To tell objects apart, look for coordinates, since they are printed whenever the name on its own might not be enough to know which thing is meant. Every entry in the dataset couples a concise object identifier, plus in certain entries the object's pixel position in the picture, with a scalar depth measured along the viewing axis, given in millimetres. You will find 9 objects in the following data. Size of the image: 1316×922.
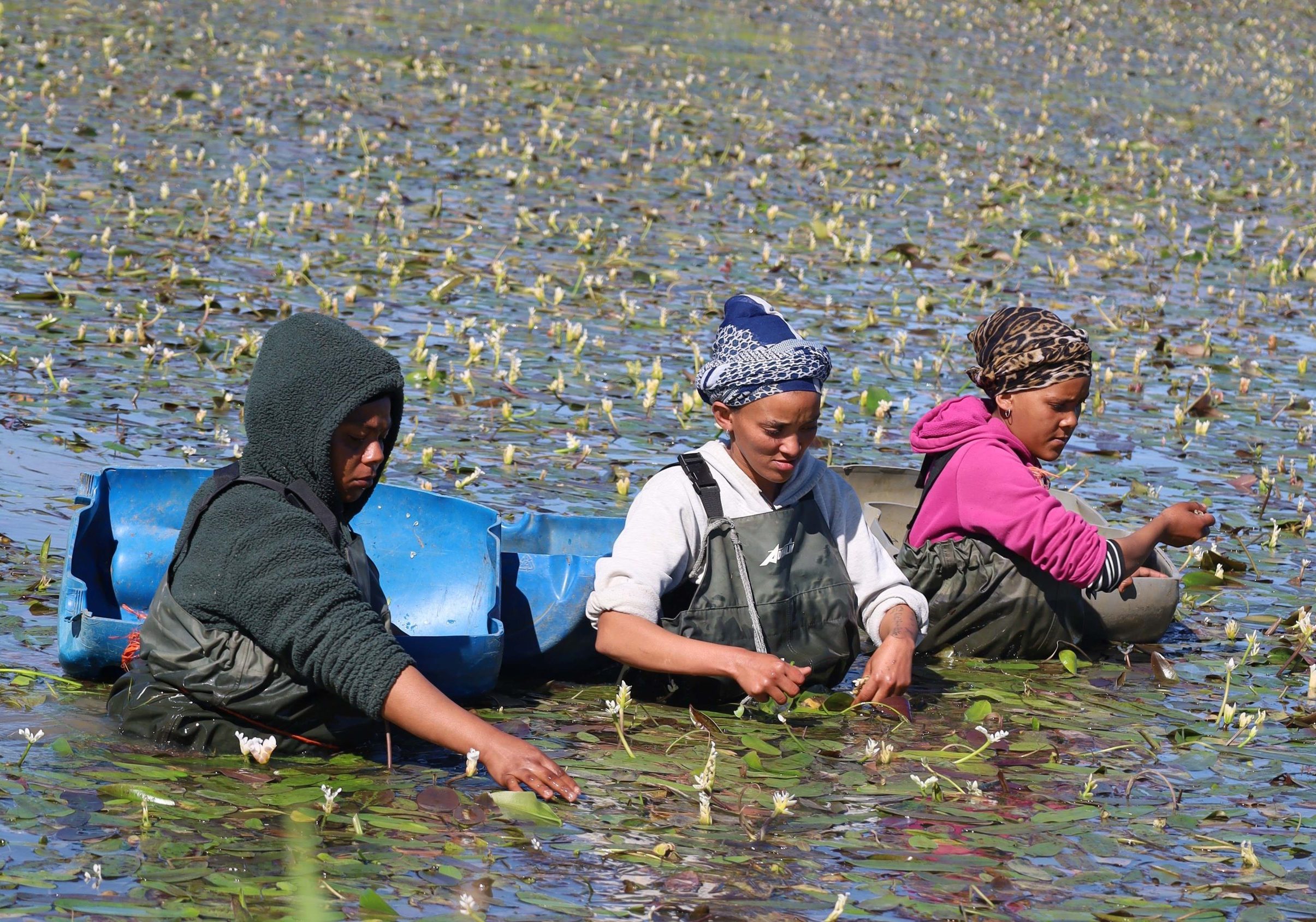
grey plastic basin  12430
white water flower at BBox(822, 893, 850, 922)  7344
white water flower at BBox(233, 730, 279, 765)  8828
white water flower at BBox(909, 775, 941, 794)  9195
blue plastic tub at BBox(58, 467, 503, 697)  10031
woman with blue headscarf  10133
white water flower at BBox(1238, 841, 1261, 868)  8422
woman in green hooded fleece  8711
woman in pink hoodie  11852
